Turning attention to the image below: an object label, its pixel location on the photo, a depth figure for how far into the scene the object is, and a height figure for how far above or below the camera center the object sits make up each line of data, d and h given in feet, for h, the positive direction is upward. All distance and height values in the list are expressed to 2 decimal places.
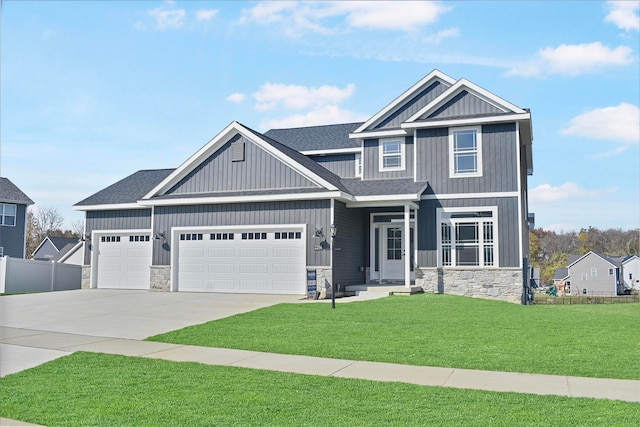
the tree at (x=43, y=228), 218.79 +9.48
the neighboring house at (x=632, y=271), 224.33 -7.07
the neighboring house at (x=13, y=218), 121.08 +6.91
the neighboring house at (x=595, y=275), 199.11 -7.70
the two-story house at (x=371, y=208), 62.28 +5.06
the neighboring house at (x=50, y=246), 174.50 +1.36
